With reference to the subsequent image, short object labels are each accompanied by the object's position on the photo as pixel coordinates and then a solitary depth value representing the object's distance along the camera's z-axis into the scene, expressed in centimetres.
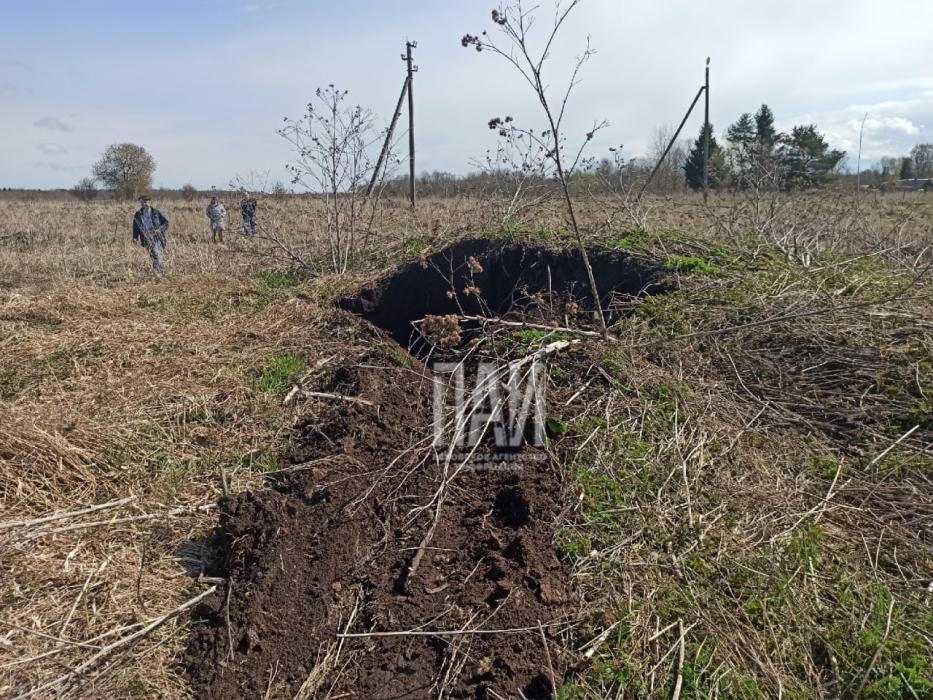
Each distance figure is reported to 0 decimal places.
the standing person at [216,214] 1327
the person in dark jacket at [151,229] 1006
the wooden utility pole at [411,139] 1433
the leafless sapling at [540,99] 414
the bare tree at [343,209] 880
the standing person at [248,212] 978
